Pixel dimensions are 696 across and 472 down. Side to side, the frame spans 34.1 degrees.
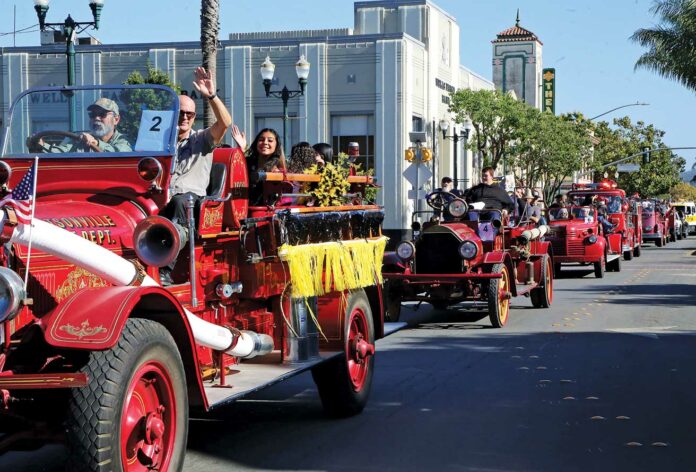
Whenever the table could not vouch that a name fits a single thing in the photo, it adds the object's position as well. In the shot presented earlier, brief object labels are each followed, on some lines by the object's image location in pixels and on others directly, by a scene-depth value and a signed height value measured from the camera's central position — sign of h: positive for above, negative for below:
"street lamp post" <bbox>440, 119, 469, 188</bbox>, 39.44 +2.95
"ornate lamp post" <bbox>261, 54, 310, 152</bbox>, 27.15 +3.36
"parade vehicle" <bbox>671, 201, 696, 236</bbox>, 68.81 -0.13
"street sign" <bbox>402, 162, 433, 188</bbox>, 26.70 +0.89
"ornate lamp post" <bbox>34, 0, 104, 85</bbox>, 20.54 +3.68
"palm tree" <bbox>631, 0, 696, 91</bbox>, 37.91 +5.90
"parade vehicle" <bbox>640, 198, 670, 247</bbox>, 47.28 -0.49
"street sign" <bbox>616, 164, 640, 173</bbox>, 85.38 +3.27
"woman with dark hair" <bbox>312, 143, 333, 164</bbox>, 10.58 +0.58
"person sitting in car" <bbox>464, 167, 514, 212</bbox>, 16.86 +0.24
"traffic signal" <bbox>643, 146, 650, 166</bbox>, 72.88 +3.57
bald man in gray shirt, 7.07 +0.43
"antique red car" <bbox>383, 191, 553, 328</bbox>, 15.23 -0.72
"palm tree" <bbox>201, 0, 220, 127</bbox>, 19.22 +3.11
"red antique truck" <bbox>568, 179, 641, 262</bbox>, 29.58 +0.01
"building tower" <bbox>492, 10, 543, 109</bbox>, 83.56 +10.84
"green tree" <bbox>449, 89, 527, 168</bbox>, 49.59 +4.23
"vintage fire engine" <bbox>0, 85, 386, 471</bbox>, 5.01 -0.42
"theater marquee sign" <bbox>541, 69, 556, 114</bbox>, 85.44 +9.27
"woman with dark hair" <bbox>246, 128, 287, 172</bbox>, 8.28 +0.44
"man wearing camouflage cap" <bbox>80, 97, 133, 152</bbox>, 6.79 +0.50
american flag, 4.97 +0.06
